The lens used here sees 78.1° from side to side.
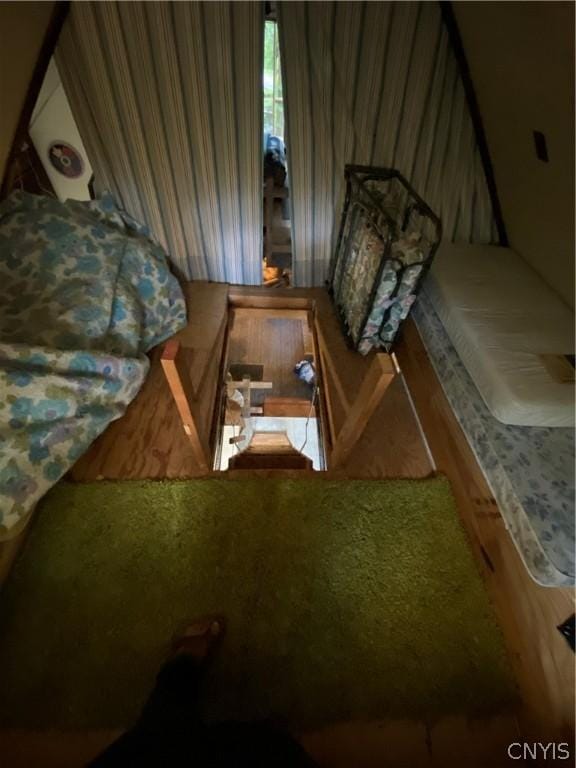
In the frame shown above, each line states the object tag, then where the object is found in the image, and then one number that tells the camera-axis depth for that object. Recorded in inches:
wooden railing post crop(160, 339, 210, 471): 39.9
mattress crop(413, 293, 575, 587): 40.7
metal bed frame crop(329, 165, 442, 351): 61.5
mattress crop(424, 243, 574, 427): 49.8
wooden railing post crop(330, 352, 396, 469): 41.5
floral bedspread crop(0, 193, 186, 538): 49.1
